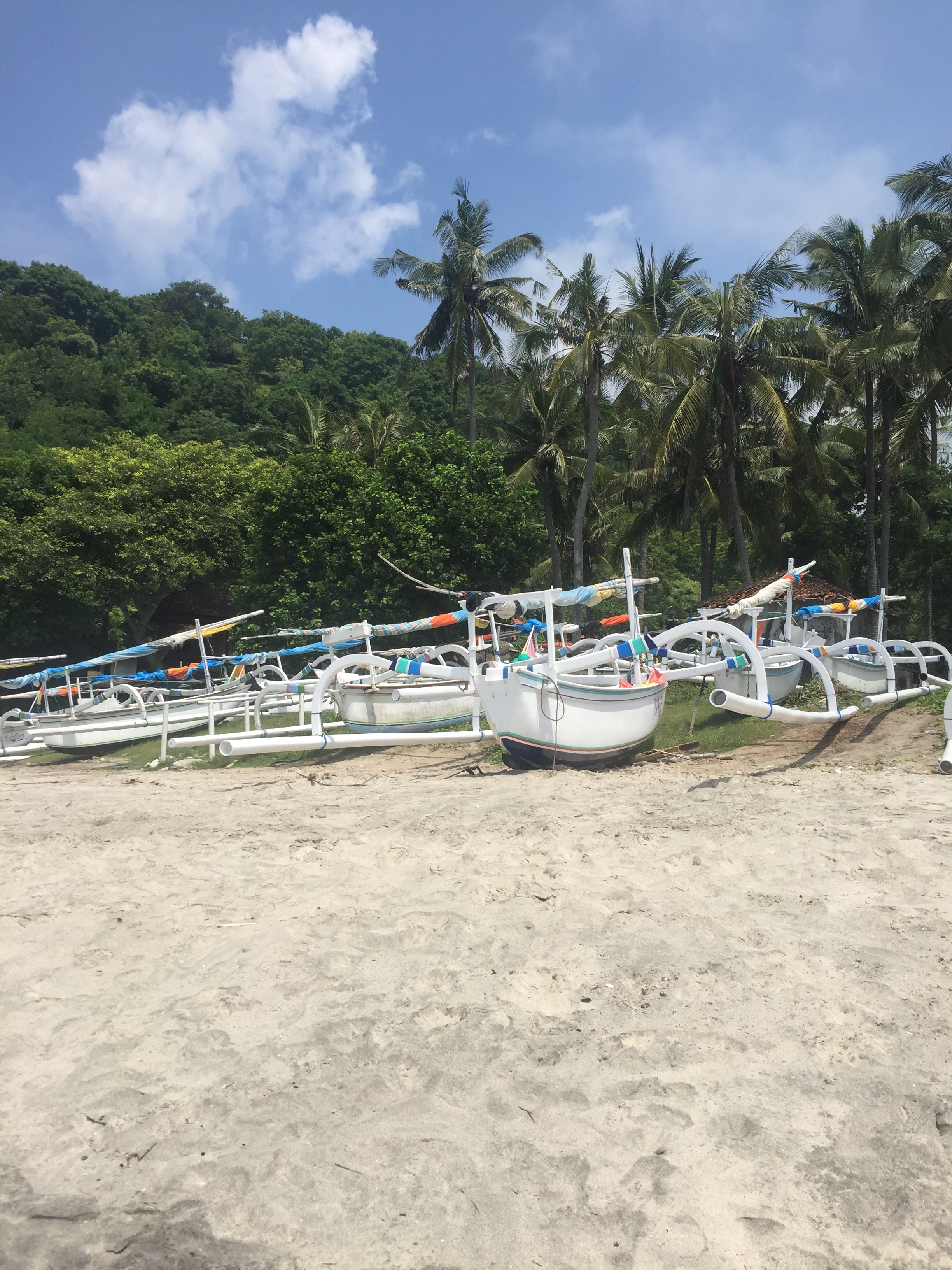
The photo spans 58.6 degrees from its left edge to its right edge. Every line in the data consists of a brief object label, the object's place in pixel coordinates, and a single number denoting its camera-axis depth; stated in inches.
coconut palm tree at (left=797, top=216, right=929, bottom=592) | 803.4
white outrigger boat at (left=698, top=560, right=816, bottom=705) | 453.1
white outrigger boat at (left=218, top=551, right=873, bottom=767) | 366.0
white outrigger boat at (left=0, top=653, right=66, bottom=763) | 648.4
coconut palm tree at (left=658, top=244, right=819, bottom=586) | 847.1
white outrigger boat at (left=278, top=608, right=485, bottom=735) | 526.3
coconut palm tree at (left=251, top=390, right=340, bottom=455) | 1223.5
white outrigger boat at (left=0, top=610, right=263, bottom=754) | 596.1
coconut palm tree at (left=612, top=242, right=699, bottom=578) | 914.7
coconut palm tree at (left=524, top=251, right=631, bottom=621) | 916.0
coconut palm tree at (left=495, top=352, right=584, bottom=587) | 1069.8
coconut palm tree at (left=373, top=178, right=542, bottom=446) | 1116.5
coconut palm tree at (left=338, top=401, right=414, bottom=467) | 1171.3
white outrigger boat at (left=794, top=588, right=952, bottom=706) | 449.7
